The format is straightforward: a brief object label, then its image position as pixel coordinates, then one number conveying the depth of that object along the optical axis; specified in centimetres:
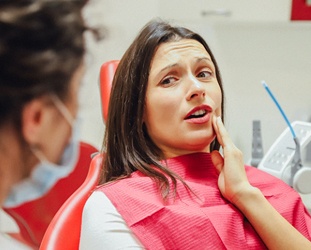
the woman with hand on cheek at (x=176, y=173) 97
